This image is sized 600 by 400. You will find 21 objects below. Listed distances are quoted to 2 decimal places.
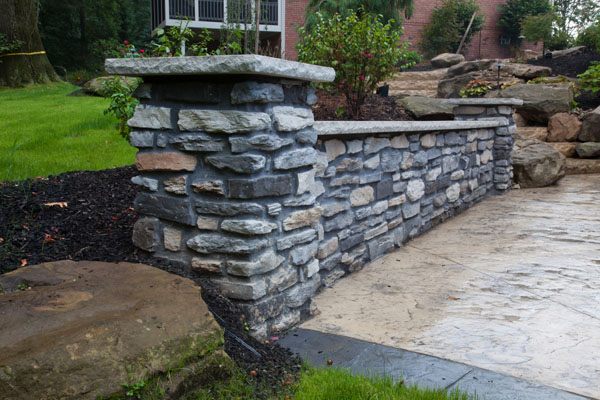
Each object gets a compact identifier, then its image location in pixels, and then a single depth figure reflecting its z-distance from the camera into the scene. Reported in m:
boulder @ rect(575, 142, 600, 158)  9.85
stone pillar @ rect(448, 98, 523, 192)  8.05
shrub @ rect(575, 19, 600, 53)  15.42
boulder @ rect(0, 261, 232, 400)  1.85
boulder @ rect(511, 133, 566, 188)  8.38
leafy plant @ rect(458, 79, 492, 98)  12.10
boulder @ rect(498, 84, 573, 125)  10.47
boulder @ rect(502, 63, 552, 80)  12.92
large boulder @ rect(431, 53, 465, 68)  17.30
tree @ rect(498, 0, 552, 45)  21.81
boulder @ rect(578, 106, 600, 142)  9.97
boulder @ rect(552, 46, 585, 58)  15.48
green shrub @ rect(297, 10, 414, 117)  6.83
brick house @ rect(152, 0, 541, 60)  17.70
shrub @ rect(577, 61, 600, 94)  11.27
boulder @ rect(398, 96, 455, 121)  8.52
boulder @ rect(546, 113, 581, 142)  10.27
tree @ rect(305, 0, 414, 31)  16.17
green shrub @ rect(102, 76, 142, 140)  5.09
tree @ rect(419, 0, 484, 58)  20.36
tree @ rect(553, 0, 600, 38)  23.03
